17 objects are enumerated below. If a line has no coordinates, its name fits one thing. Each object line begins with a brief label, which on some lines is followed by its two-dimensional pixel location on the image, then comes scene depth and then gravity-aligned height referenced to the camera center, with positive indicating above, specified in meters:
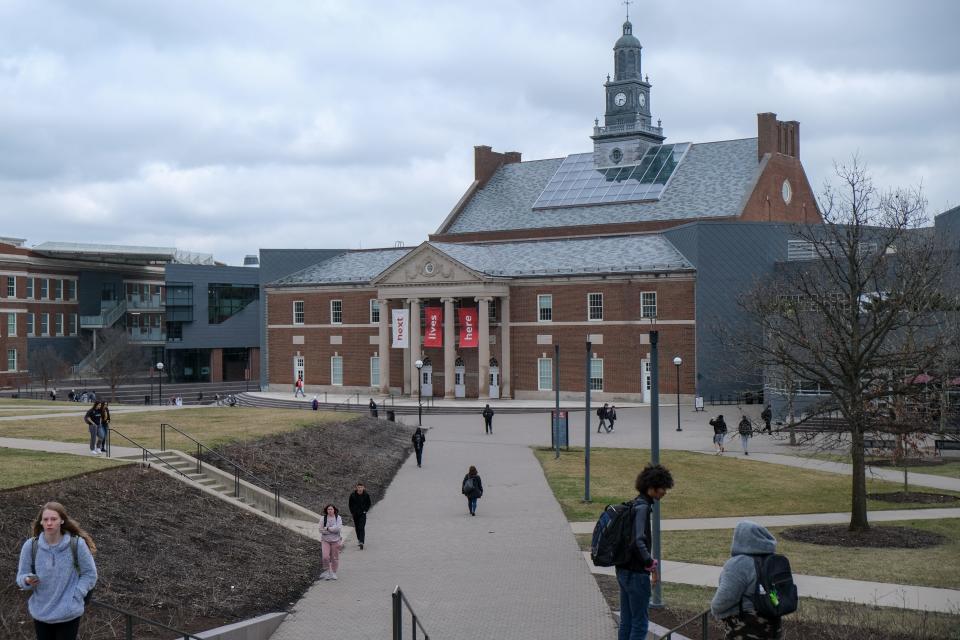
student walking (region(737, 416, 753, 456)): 38.03 -2.41
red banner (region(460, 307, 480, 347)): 67.89 +2.44
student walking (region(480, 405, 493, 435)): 49.09 -2.38
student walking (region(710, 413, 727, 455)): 39.91 -2.51
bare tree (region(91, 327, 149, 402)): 75.97 +0.61
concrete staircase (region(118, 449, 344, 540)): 25.41 -3.10
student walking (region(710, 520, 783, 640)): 8.62 -1.80
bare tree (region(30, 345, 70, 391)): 78.06 +0.10
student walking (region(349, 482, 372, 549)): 23.34 -3.17
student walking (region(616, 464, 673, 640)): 10.84 -2.08
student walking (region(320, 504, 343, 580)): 20.34 -3.35
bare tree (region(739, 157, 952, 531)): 23.55 +0.31
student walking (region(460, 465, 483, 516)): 27.00 -3.12
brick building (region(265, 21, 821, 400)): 63.84 +5.71
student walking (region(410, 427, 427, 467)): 38.16 -2.78
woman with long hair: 9.77 -1.91
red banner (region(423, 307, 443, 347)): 69.06 +2.37
